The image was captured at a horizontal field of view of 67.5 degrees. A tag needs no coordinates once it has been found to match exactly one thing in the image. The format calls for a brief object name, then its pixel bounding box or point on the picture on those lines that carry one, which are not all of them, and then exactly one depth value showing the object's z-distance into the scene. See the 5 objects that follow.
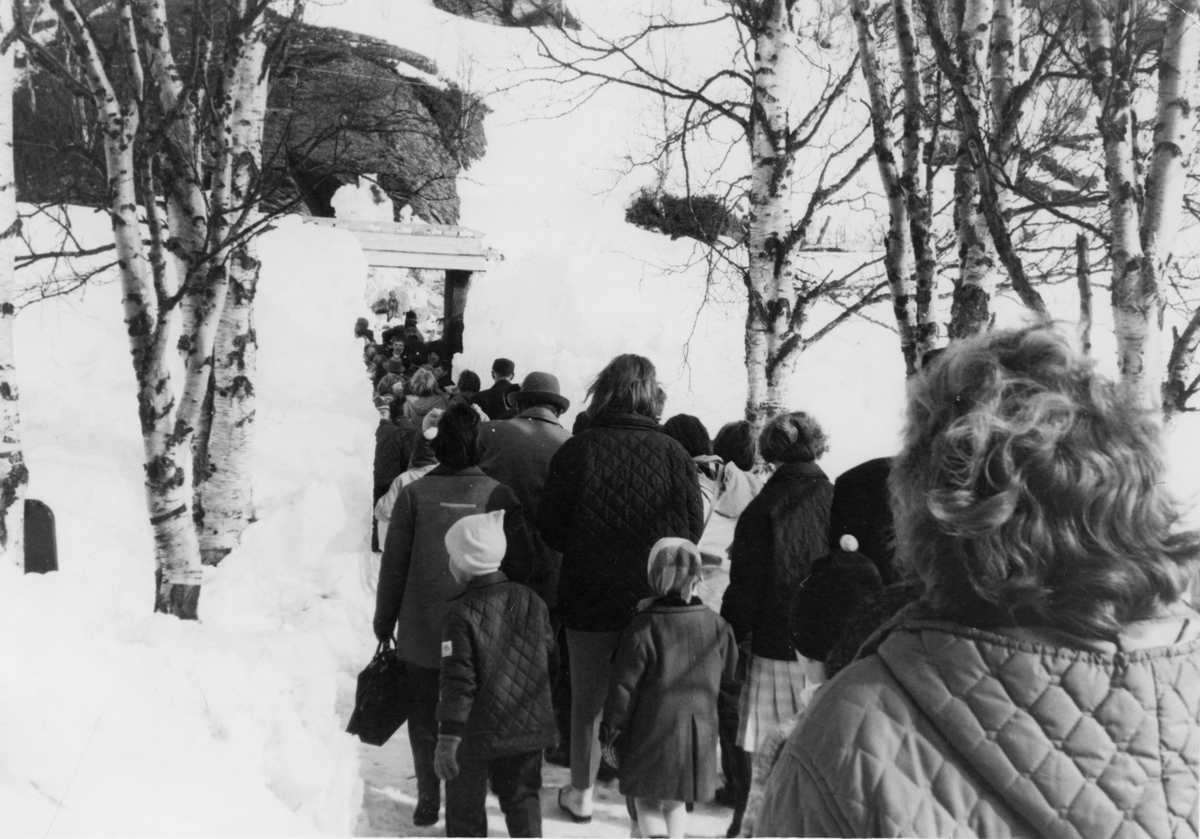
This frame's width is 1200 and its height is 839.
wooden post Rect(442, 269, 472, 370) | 16.97
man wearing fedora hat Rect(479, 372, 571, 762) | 4.39
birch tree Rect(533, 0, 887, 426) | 6.65
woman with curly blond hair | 1.10
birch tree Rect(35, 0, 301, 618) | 4.77
